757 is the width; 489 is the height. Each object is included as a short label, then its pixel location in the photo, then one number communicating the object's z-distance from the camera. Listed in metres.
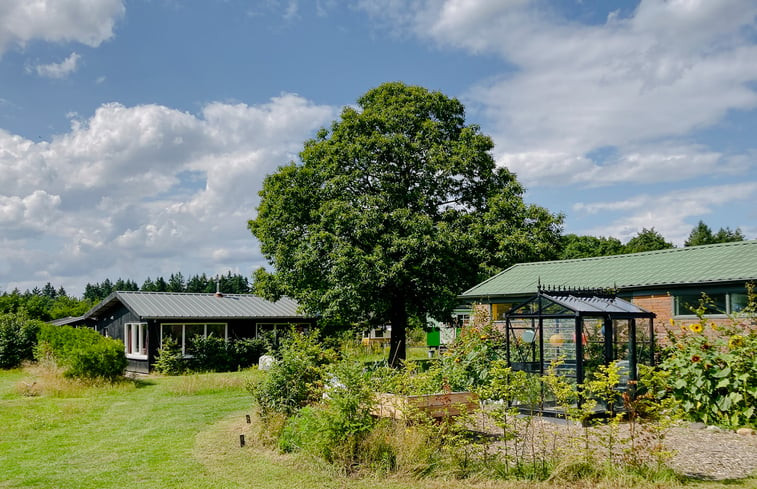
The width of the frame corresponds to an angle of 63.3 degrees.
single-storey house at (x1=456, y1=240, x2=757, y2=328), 13.36
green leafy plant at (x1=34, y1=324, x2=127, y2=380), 18.34
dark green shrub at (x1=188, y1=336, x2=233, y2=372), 24.03
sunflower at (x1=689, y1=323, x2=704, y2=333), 10.25
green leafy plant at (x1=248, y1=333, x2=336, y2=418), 10.03
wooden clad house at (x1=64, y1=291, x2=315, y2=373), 24.09
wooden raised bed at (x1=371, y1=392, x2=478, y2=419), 8.19
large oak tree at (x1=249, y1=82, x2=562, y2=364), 21.08
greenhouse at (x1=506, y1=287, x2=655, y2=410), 11.19
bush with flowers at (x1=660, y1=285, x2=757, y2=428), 9.48
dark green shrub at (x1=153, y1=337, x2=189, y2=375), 23.08
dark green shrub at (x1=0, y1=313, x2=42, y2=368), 25.48
